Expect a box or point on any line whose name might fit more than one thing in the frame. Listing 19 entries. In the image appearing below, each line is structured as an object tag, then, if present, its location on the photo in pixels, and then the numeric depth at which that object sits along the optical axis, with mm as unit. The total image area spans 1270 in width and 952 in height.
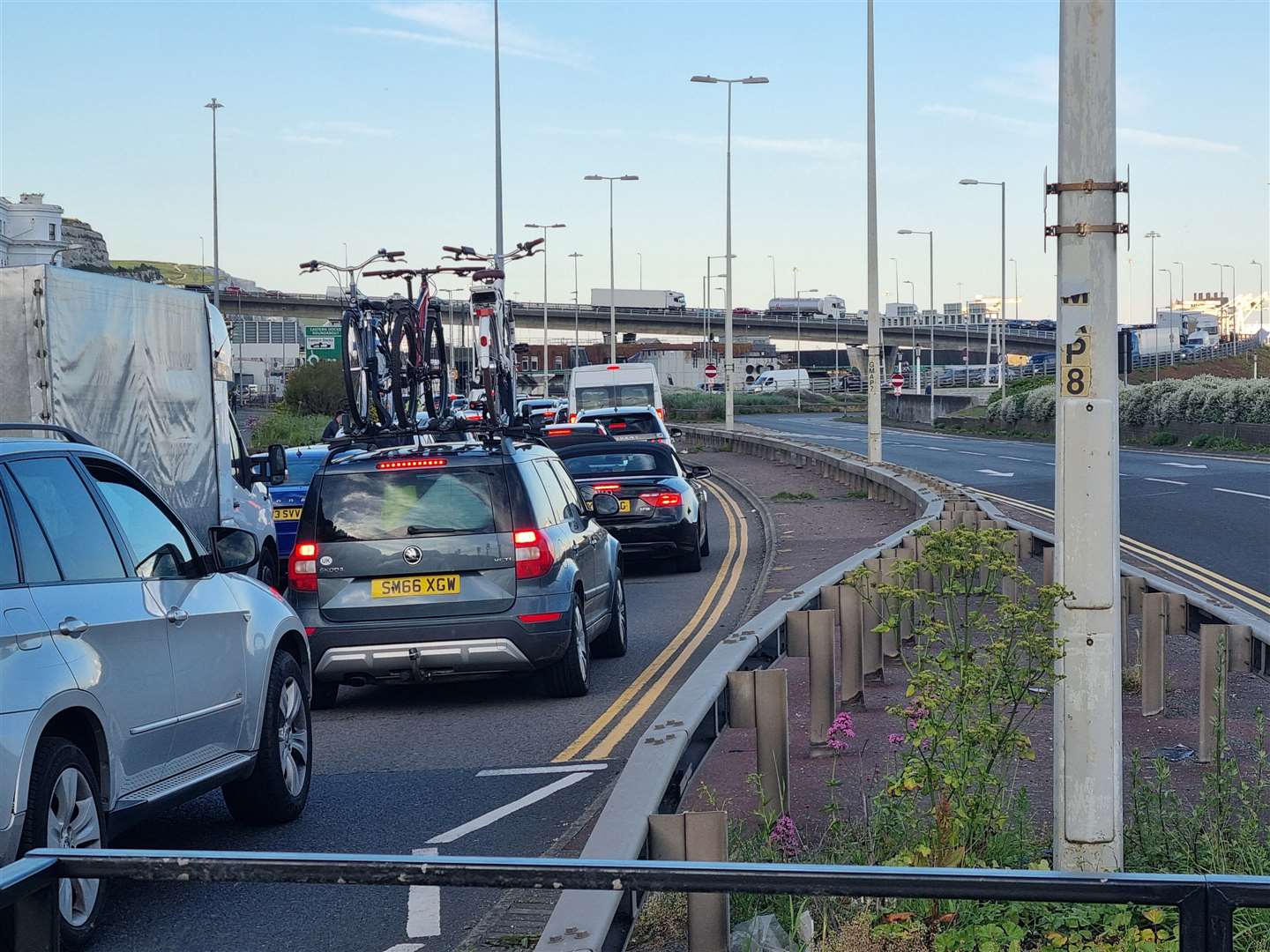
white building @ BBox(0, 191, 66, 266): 103375
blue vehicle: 18516
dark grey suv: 10242
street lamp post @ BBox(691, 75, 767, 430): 55219
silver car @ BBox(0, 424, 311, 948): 5105
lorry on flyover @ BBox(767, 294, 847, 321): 147625
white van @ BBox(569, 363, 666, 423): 38375
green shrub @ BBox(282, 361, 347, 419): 71312
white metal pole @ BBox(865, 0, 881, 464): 31047
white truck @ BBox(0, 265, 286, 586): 11391
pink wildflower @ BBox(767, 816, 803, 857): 5594
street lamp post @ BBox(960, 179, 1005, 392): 72125
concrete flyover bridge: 108938
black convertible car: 18344
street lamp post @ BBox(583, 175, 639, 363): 68875
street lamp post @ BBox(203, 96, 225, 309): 63847
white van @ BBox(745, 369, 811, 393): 117562
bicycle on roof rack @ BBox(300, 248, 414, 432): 14602
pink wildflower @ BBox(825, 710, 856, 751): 6351
